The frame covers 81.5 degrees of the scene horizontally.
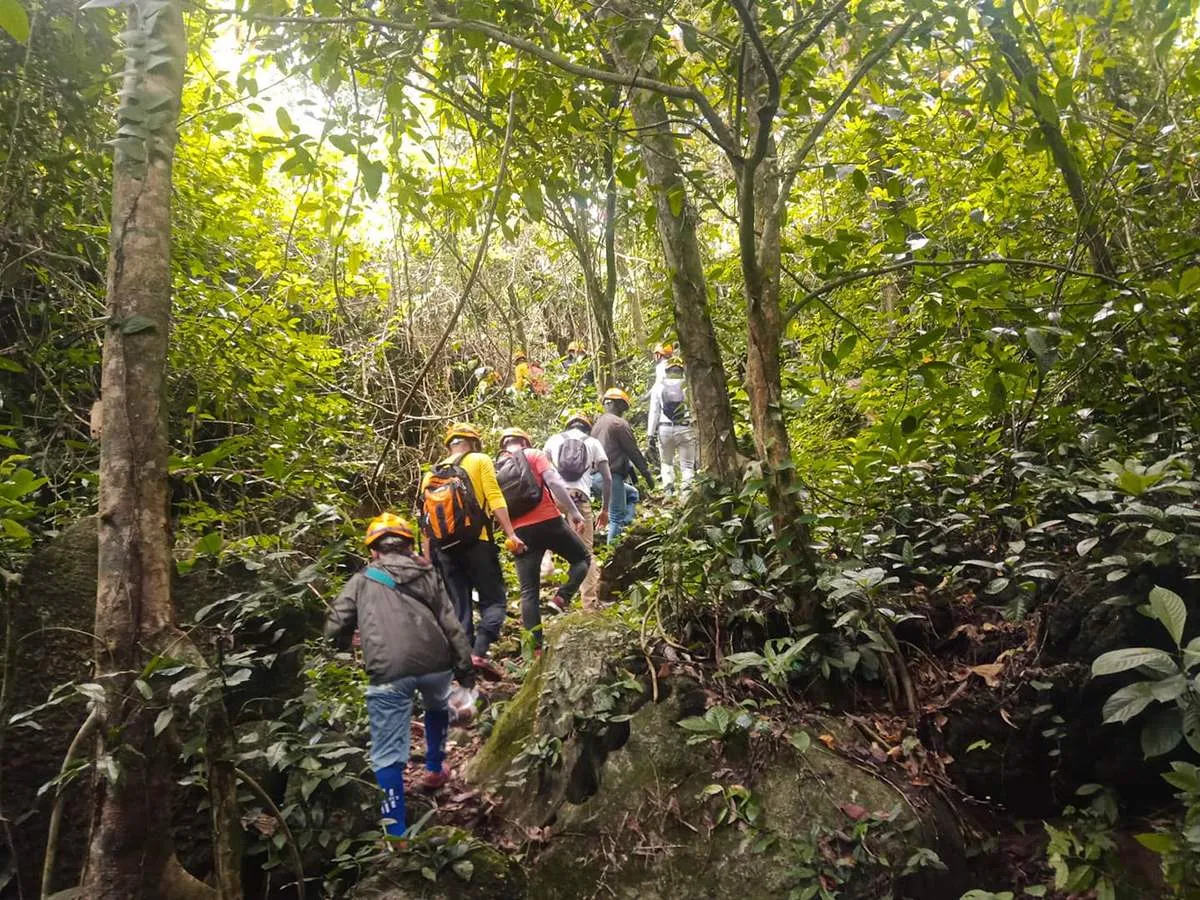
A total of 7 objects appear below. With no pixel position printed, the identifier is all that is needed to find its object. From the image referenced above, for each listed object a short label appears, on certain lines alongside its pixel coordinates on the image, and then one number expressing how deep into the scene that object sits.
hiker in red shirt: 5.75
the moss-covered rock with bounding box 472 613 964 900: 3.07
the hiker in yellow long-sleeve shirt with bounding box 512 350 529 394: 8.93
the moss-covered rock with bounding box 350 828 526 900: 3.17
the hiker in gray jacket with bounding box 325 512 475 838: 3.90
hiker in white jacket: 8.44
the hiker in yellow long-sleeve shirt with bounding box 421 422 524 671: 5.29
